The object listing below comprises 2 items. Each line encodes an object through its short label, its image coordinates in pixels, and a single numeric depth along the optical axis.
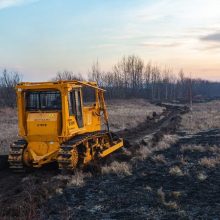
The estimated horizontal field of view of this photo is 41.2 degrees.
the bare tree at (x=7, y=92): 44.49
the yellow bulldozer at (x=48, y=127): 9.11
